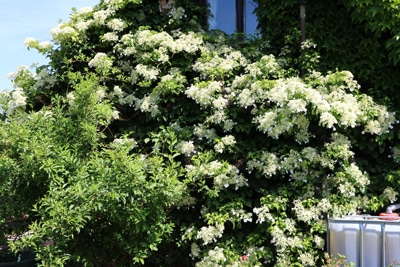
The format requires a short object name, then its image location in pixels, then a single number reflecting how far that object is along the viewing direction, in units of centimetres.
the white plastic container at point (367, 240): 443
